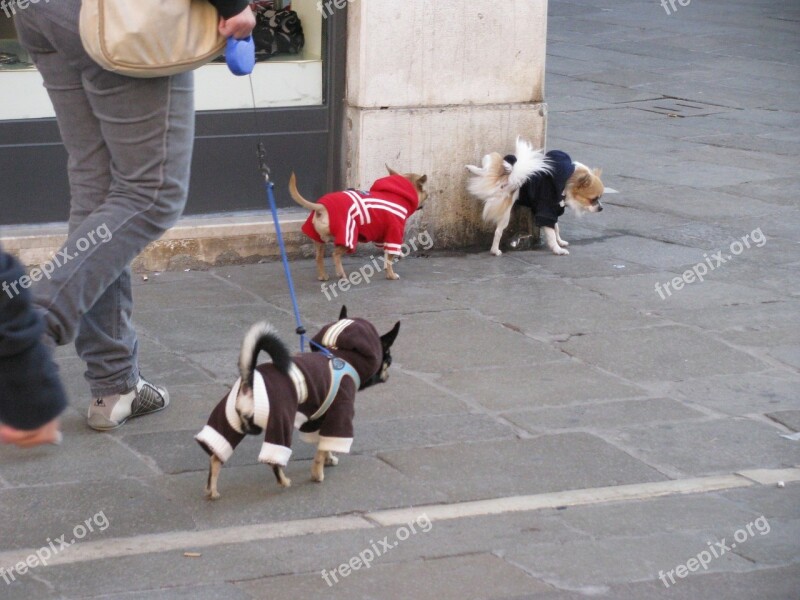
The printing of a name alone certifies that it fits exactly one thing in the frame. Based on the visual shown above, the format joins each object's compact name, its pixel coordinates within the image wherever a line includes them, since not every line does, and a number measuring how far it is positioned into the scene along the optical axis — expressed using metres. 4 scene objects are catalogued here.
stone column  7.02
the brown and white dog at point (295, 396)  3.89
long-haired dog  7.26
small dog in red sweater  6.56
